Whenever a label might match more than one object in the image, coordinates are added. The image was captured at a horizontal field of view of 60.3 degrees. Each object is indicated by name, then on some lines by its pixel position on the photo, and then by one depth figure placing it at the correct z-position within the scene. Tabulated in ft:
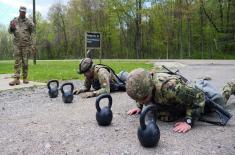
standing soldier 17.60
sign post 27.26
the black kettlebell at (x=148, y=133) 6.92
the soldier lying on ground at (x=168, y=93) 7.85
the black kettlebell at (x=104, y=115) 8.74
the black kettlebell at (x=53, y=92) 13.49
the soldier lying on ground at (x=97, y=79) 12.90
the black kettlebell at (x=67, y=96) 12.28
